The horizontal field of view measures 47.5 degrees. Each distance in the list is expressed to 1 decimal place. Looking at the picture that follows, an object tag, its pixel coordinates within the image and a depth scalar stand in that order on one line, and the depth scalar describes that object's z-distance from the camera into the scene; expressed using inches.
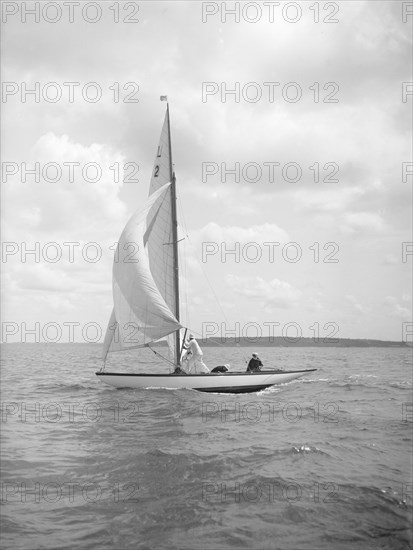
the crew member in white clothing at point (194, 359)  909.2
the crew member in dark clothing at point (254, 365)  933.8
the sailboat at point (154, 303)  885.2
